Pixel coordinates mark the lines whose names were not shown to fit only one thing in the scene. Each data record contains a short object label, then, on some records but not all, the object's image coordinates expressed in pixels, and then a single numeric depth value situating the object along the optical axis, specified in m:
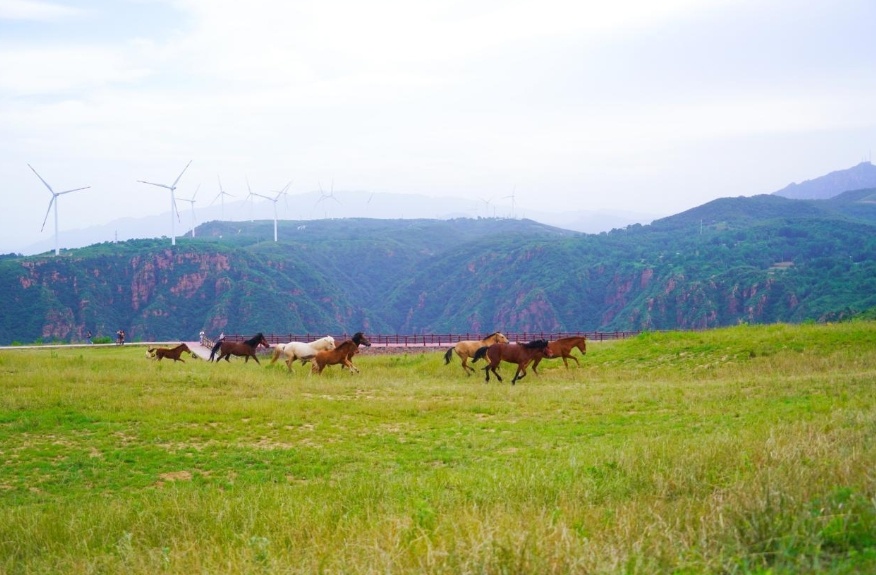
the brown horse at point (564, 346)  28.16
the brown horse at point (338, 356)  26.52
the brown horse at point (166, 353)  35.16
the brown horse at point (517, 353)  25.02
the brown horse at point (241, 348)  33.95
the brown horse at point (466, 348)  29.05
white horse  30.12
